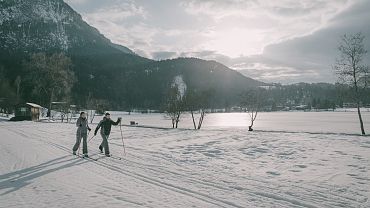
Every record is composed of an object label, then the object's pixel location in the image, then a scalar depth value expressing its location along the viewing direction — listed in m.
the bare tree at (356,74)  29.34
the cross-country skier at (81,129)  14.66
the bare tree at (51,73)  64.75
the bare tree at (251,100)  43.47
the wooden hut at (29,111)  58.88
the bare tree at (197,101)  50.72
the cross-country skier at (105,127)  14.80
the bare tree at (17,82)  96.21
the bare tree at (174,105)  50.22
